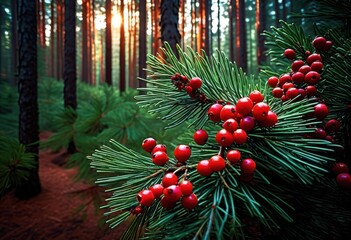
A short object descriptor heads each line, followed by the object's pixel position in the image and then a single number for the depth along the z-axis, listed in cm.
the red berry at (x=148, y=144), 15
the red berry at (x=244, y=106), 13
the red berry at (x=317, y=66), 17
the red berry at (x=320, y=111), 14
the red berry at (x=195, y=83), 16
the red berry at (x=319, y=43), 18
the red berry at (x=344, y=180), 13
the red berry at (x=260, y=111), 12
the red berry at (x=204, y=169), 12
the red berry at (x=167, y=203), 11
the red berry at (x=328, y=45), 18
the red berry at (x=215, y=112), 14
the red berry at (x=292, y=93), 15
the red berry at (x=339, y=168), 14
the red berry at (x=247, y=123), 13
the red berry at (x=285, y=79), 17
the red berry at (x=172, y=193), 11
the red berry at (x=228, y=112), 13
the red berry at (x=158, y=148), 14
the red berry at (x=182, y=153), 13
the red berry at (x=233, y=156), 12
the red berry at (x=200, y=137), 14
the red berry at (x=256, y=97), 14
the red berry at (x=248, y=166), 12
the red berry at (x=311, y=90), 16
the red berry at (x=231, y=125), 12
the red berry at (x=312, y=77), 16
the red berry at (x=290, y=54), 18
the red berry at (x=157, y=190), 12
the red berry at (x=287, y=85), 16
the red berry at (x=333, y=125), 14
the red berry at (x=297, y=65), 18
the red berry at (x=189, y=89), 16
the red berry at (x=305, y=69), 17
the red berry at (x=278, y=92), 16
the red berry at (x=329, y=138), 15
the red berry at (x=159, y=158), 13
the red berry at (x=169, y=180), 12
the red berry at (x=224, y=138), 12
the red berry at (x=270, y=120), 12
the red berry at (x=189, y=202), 11
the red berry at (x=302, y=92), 16
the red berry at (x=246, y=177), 12
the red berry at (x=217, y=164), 11
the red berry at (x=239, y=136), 12
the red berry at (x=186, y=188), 11
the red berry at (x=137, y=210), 12
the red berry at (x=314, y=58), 17
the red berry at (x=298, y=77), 16
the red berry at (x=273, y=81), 18
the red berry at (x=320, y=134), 14
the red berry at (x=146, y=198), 11
